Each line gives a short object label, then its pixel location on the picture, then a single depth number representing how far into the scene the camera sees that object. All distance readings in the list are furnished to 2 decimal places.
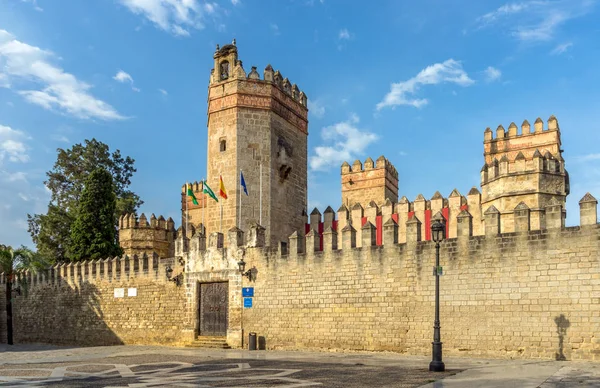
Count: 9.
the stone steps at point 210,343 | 19.92
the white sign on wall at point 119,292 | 24.00
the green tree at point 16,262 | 28.39
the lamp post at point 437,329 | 11.83
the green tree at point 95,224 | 31.23
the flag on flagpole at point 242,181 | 23.59
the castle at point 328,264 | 14.27
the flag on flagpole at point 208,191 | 24.11
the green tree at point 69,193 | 38.84
